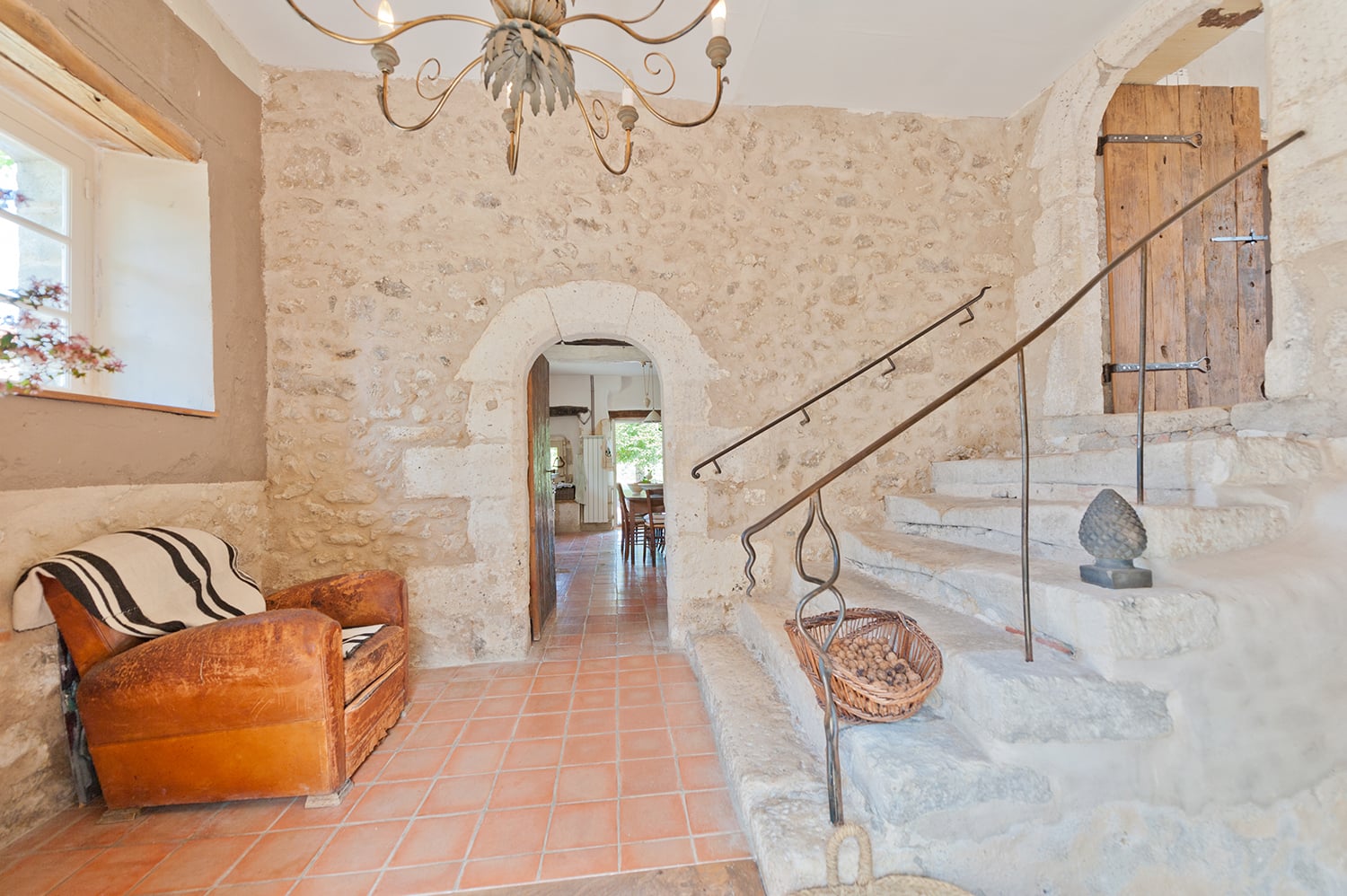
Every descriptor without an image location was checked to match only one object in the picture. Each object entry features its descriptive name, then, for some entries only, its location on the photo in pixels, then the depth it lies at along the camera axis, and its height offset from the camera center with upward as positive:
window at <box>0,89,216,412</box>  2.02 +0.83
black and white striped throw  1.66 -0.45
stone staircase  1.32 -0.71
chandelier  1.33 +0.99
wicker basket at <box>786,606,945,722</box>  1.46 -0.66
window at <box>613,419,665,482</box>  11.12 -0.19
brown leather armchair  1.67 -0.79
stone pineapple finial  1.44 -0.27
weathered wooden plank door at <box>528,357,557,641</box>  3.24 -0.43
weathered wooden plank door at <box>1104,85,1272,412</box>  2.80 +0.98
